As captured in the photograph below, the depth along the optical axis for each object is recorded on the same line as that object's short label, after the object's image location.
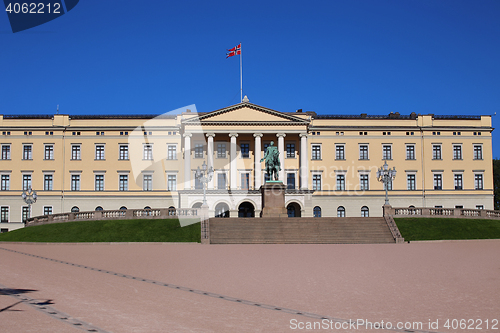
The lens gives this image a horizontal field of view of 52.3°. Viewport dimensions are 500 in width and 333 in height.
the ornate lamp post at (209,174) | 66.61
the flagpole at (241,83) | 68.06
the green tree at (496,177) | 101.44
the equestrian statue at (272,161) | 50.66
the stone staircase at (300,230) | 40.38
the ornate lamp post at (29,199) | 54.03
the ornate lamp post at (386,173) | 51.22
